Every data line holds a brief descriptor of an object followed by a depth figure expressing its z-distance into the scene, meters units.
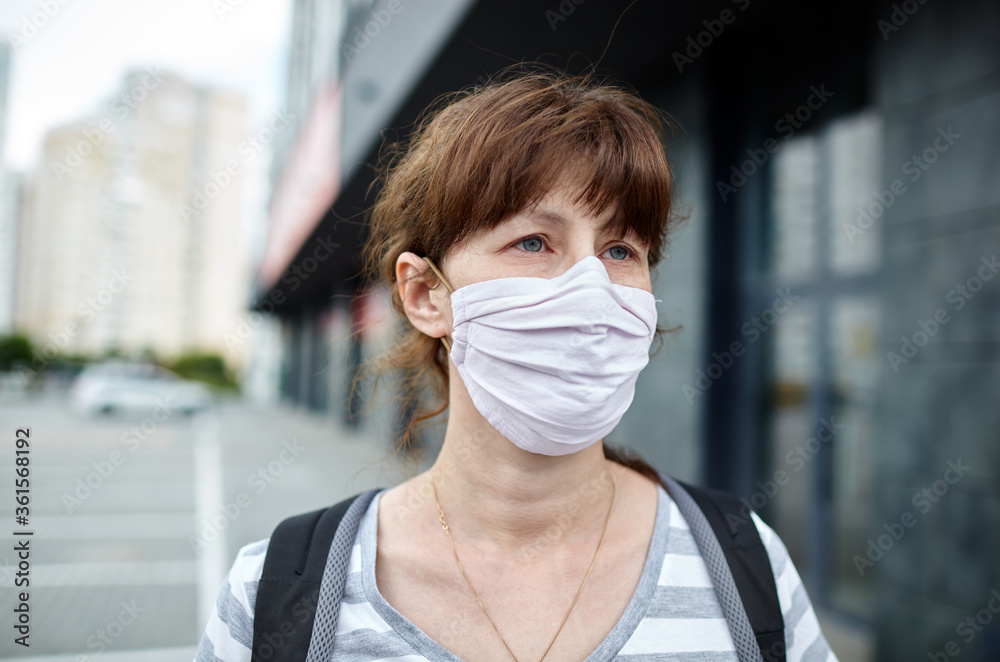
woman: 1.16
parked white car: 16.50
